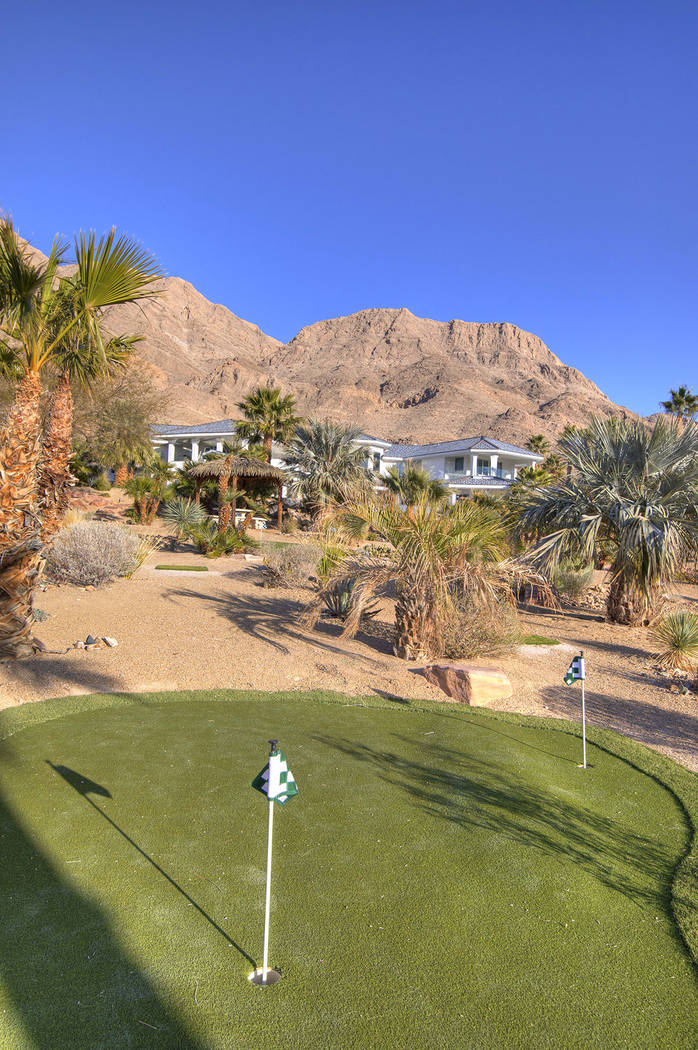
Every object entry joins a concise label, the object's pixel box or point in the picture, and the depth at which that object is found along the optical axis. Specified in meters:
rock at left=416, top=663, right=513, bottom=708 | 8.05
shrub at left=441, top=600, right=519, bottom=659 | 9.78
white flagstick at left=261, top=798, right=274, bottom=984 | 2.93
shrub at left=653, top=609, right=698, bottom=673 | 10.35
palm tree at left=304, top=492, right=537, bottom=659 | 9.09
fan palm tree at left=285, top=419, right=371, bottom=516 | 32.31
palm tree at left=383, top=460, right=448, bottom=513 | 23.58
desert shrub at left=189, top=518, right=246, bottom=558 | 20.85
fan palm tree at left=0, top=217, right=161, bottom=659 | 7.69
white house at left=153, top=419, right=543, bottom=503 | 47.89
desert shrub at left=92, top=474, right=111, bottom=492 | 36.88
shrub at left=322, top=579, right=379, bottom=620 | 11.83
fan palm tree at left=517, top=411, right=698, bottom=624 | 12.09
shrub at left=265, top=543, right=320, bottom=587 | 16.20
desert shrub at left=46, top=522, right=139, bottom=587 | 14.47
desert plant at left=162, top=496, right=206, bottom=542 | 22.98
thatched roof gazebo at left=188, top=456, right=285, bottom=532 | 25.05
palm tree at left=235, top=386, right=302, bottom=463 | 36.88
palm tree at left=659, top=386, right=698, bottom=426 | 37.81
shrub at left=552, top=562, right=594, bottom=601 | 16.91
